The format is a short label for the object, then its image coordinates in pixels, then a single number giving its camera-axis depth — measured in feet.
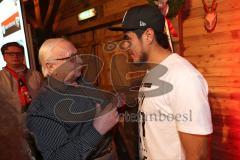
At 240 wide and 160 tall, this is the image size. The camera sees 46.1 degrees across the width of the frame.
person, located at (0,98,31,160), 2.39
